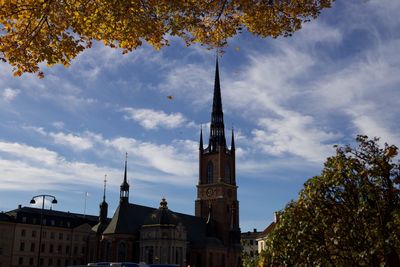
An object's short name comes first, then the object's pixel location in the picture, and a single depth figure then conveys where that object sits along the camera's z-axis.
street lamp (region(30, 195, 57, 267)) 41.74
